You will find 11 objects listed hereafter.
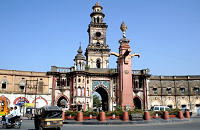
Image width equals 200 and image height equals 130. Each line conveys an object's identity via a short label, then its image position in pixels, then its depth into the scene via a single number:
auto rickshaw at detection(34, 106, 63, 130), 13.95
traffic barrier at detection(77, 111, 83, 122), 21.33
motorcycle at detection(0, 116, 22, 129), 16.39
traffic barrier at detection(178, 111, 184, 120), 22.47
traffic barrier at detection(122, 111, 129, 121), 20.06
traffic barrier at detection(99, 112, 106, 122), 20.50
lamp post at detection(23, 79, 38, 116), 39.47
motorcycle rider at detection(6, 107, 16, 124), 16.45
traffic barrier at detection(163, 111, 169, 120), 21.34
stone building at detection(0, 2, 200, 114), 39.09
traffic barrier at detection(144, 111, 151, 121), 20.47
